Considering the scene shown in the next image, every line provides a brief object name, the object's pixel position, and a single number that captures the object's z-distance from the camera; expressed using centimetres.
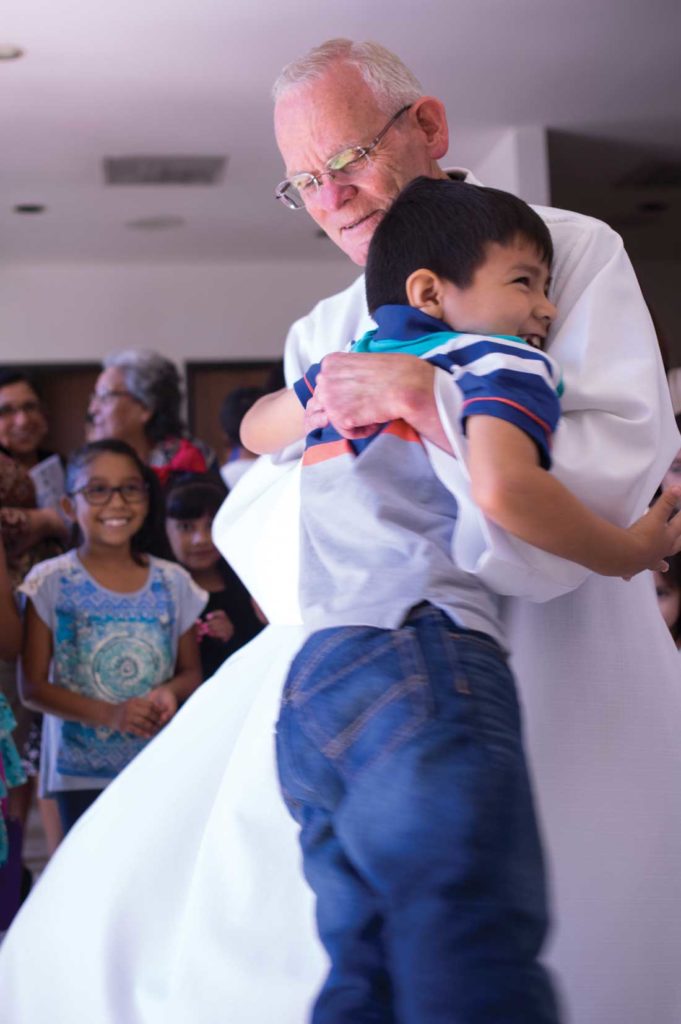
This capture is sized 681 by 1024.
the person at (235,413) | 446
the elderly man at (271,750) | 149
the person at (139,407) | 460
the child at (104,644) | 300
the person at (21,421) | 446
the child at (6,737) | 255
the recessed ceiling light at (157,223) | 833
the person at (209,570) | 346
